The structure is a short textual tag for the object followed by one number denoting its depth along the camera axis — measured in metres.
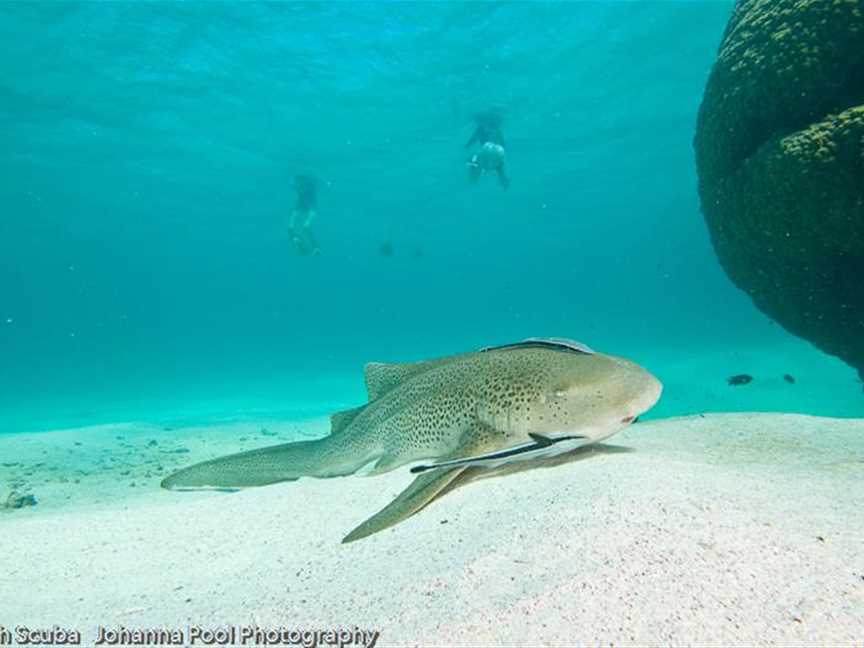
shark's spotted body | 2.99
